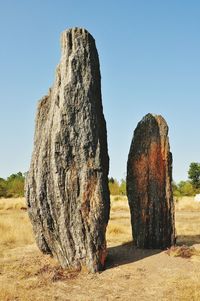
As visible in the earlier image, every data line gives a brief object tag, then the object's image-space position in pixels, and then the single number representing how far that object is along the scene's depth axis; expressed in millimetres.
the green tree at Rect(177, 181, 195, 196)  55275
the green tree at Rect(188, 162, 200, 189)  58509
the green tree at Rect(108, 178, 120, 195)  57875
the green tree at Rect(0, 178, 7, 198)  57094
